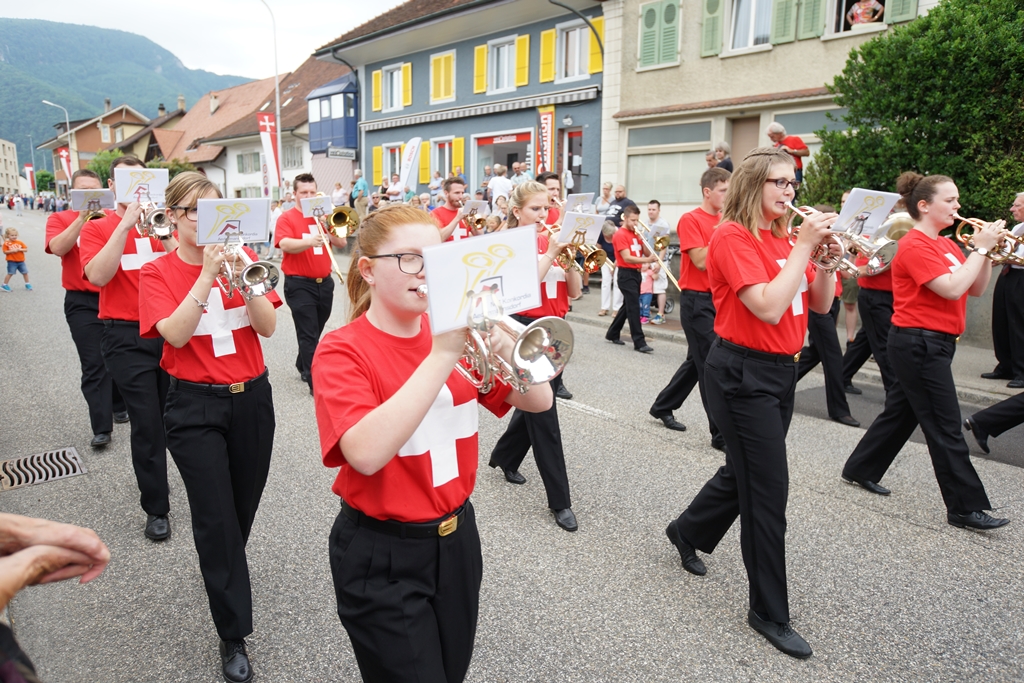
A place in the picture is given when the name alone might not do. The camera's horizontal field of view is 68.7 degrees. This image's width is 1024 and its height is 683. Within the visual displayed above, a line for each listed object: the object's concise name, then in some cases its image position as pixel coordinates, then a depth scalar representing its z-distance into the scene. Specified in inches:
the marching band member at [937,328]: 176.1
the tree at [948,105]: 402.0
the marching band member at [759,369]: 129.9
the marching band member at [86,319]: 222.8
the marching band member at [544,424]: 177.8
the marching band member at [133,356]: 171.6
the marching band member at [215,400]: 121.0
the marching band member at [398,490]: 77.4
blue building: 806.5
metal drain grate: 203.0
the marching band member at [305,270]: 290.5
